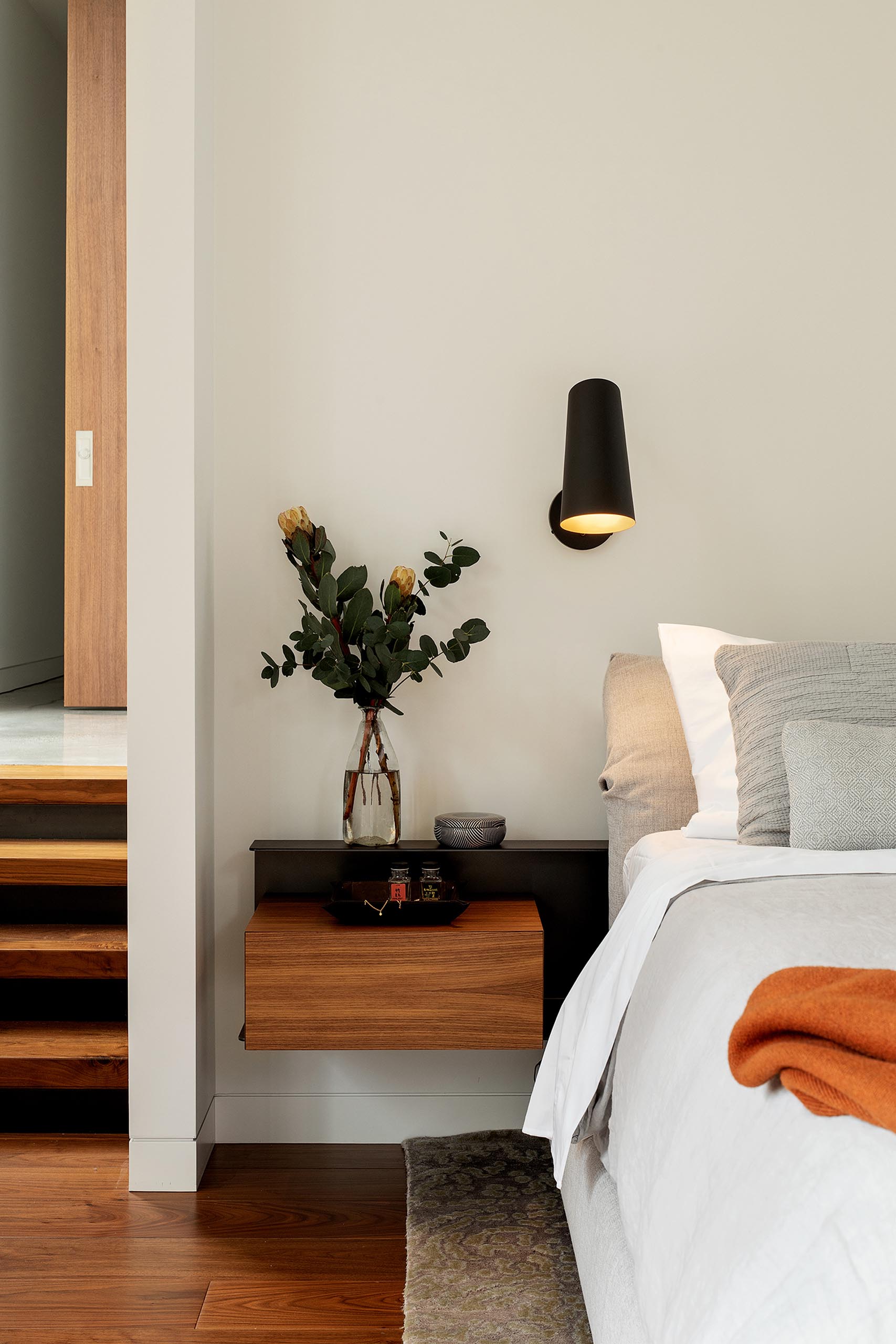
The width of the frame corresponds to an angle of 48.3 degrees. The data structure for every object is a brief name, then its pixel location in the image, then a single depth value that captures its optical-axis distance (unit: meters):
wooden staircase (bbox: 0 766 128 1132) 2.24
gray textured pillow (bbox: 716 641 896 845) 1.80
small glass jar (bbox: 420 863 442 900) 2.09
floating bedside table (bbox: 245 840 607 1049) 1.96
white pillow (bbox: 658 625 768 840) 1.94
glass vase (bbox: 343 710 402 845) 2.18
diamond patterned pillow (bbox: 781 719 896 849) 1.66
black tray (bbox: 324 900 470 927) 2.02
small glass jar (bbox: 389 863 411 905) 2.07
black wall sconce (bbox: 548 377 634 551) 2.10
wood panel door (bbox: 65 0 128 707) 3.86
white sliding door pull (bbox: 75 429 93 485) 3.92
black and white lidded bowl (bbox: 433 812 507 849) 2.19
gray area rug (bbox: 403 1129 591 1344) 1.64
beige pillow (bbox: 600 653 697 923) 2.09
